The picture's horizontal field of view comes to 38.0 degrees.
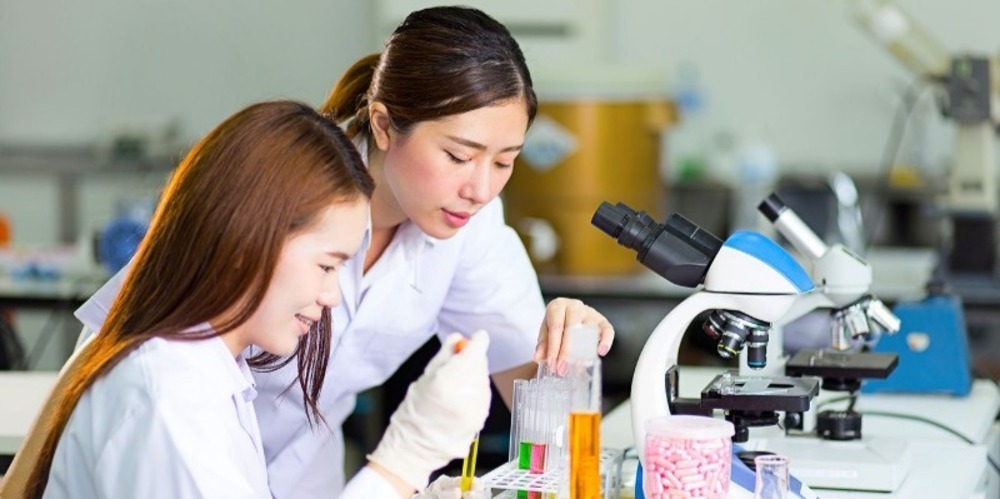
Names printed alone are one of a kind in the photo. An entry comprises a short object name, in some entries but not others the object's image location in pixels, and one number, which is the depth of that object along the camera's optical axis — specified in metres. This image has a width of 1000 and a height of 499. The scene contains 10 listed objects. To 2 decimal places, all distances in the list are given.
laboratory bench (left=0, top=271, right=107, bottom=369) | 3.71
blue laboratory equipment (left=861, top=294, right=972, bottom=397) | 2.48
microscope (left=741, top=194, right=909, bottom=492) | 1.87
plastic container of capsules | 1.42
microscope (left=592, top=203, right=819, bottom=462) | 1.56
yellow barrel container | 4.08
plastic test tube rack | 1.55
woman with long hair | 1.36
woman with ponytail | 1.77
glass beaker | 1.48
